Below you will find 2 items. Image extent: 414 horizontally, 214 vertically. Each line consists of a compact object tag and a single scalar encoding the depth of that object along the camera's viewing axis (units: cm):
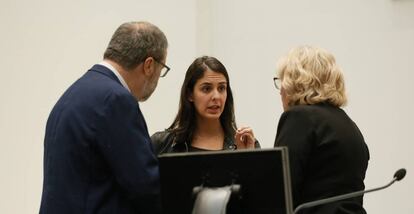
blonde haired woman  443
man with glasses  419
